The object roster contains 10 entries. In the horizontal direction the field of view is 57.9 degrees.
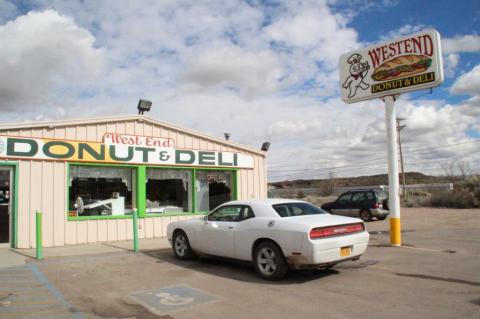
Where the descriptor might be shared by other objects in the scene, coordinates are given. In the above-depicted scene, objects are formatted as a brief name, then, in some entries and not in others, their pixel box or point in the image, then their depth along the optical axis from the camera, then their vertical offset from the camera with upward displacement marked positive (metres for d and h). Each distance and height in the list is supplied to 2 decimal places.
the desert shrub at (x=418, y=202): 32.31 -1.44
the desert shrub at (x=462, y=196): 28.02 -0.95
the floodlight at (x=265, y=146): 17.47 +1.66
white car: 7.25 -0.89
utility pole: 48.81 +6.19
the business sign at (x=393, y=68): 11.43 +3.23
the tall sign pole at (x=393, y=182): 11.65 +0.04
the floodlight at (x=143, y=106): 14.36 +2.81
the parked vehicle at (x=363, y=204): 20.34 -0.95
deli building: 11.59 +0.46
